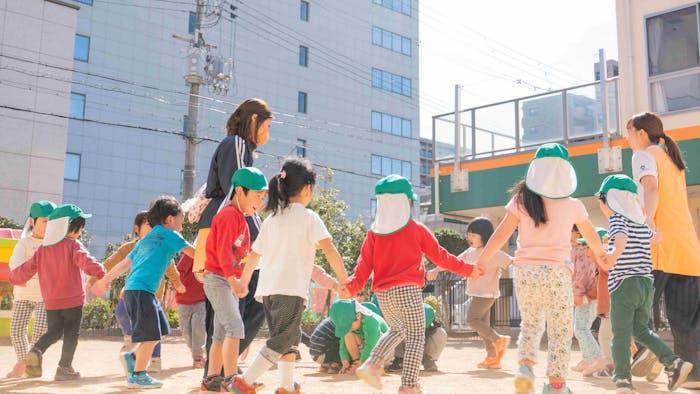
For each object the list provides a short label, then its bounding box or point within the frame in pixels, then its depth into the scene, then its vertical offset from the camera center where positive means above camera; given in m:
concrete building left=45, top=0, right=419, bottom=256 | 29.92 +9.76
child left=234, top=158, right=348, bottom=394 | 4.30 +0.11
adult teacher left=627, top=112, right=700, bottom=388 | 5.08 +0.34
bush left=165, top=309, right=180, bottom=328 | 16.59 -1.00
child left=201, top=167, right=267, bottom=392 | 4.40 +0.07
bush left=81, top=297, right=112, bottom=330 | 16.08 -0.93
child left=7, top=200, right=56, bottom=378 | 6.59 -0.15
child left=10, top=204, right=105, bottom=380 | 6.12 -0.04
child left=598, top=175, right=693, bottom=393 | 4.84 -0.01
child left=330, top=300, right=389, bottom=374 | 6.54 -0.50
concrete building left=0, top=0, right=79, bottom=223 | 22.28 +5.98
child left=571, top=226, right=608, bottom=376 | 6.59 -0.21
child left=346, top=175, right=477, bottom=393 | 4.62 +0.10
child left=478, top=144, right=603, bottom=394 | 4.35 +0.19
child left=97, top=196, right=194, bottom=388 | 5.31 -0.02
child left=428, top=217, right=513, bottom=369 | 7.76 -0.09
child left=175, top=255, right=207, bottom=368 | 7.22 -0.38
